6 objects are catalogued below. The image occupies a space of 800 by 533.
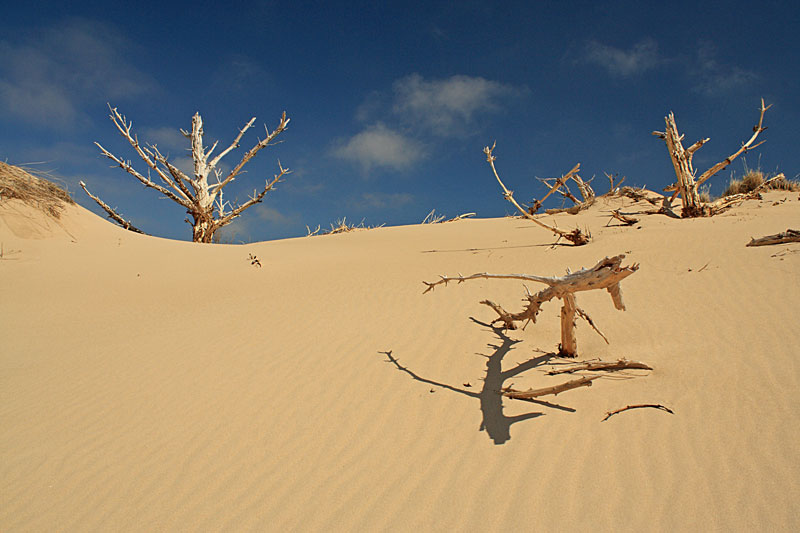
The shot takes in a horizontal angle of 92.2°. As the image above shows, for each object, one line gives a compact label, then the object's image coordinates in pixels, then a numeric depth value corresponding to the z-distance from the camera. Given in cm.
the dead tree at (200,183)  1148
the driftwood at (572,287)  244
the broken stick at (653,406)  212
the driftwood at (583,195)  1167
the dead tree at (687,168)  801
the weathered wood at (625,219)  769
